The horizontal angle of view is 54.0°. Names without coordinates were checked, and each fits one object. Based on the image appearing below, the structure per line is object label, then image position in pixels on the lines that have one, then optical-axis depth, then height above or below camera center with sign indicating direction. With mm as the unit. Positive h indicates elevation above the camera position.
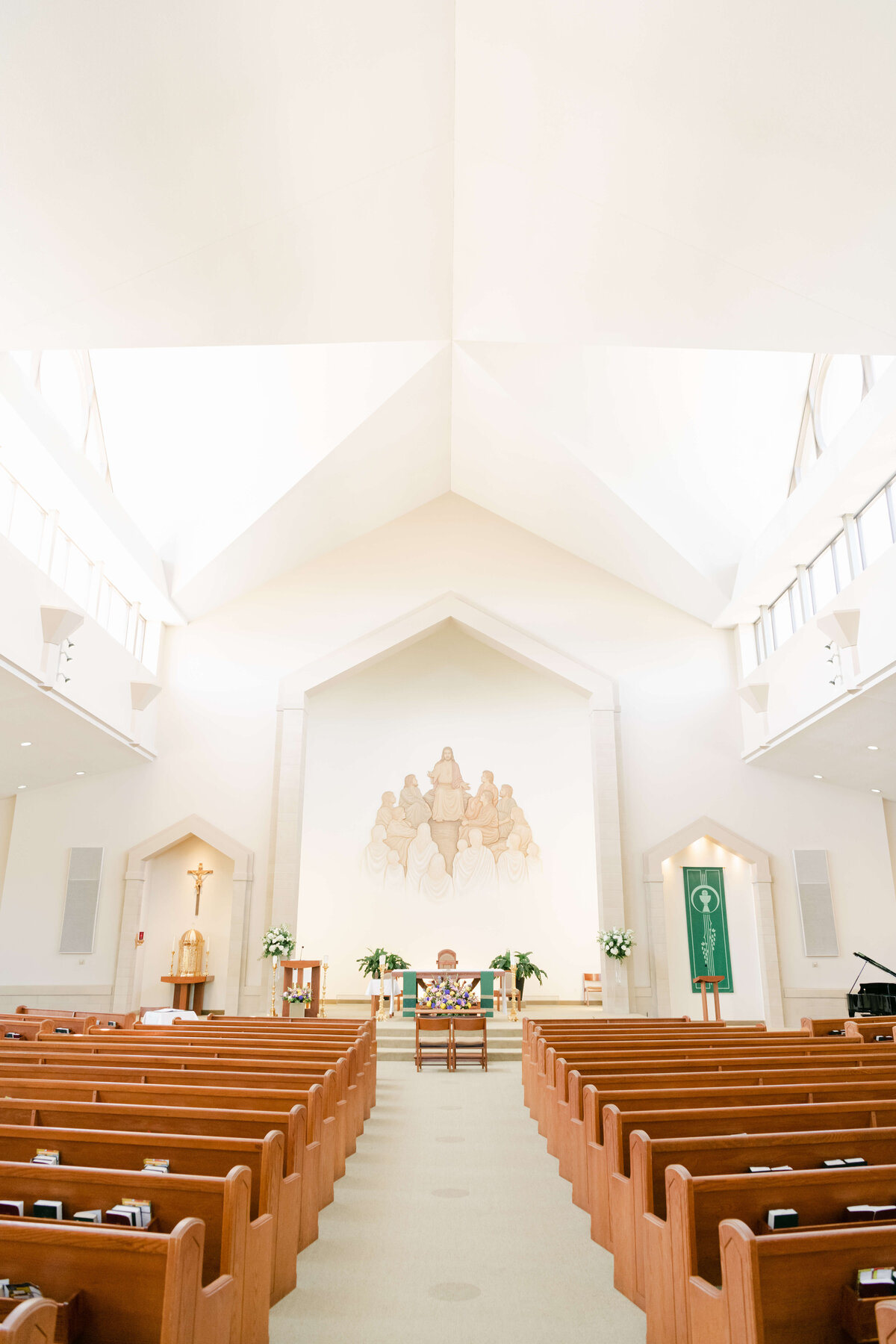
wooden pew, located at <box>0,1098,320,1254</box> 3453 -617
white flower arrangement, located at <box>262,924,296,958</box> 11812 +194
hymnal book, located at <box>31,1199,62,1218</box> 2547 -691
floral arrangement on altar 10328 -447
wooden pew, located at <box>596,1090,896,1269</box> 3518 -642
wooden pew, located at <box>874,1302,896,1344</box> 1696 -674
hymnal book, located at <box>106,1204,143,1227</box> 2525 -705
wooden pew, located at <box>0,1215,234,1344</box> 2070 -713
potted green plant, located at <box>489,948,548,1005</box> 14477 -107
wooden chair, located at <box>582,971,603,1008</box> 14727 -416
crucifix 13688 +1264
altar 12328 -337
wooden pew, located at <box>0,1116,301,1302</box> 3057 -650
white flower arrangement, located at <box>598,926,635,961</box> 12008 +206
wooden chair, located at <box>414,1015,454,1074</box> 9625 -951
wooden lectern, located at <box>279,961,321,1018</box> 11164 -239
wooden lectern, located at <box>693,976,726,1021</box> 10281 -282
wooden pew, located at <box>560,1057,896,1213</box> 4191 -605
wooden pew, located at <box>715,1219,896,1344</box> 2145 -750
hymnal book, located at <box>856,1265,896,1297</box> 2174 -764
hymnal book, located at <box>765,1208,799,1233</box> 2592 -730
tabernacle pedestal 12930 -415
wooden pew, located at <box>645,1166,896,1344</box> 2600 -714
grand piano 9922 -452
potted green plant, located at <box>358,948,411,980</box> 14750 -69
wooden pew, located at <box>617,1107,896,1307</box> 3082 -663
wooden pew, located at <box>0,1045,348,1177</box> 4496 -593
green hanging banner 13016 +503
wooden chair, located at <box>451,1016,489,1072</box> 9703 -994
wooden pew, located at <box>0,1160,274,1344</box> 2529 -682
